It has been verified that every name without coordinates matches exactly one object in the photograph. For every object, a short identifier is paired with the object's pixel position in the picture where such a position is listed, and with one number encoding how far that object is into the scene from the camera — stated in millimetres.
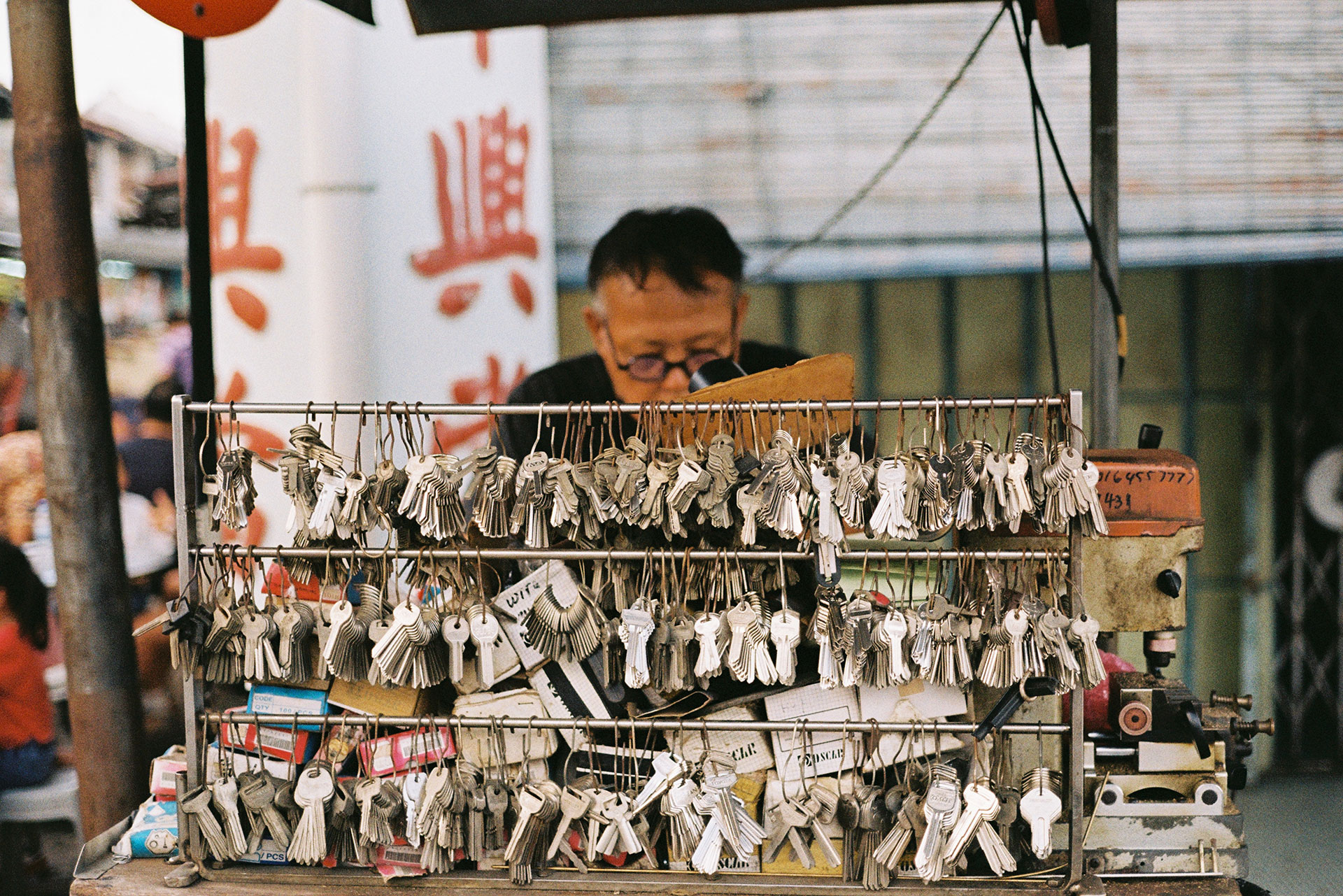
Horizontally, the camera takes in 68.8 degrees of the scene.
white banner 4352
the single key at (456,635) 1905
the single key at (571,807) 1898
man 3875
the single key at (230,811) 1960
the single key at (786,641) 1822
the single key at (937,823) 1837
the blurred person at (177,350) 4090
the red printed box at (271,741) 2035
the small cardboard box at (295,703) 2023
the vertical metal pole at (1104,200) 2547
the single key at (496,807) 1921
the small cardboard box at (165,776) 2119
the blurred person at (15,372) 3561
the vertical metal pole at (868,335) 4598
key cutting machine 1942
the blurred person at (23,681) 3547
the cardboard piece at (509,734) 1974
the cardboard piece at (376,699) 2006
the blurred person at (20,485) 3561
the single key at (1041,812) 1841
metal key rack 1847
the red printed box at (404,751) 1999
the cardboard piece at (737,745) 1956
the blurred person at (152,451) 3881
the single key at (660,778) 1890
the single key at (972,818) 1824
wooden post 2398
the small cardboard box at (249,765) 2045
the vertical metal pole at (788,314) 4586
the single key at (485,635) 1897
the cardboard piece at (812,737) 1917
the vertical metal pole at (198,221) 2338
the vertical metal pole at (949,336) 4562
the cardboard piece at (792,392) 1978
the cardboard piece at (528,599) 1921
